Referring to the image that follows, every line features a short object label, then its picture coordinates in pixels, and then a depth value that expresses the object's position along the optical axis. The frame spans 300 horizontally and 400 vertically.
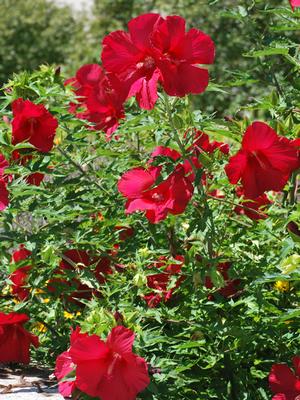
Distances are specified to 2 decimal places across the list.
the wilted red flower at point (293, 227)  2.35
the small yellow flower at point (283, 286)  2.80
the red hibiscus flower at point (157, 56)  2.06
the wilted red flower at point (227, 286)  2.60
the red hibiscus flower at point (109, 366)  2.00
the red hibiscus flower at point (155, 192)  2.21
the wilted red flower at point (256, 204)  2.71
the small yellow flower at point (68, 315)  2.95
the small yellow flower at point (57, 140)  2.82
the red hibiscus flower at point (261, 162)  2.10
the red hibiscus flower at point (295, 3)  2.38
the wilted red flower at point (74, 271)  2.77
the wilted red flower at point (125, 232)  2.91
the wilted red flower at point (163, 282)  2.61
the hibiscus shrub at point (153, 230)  2.10
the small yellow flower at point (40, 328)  3.10
